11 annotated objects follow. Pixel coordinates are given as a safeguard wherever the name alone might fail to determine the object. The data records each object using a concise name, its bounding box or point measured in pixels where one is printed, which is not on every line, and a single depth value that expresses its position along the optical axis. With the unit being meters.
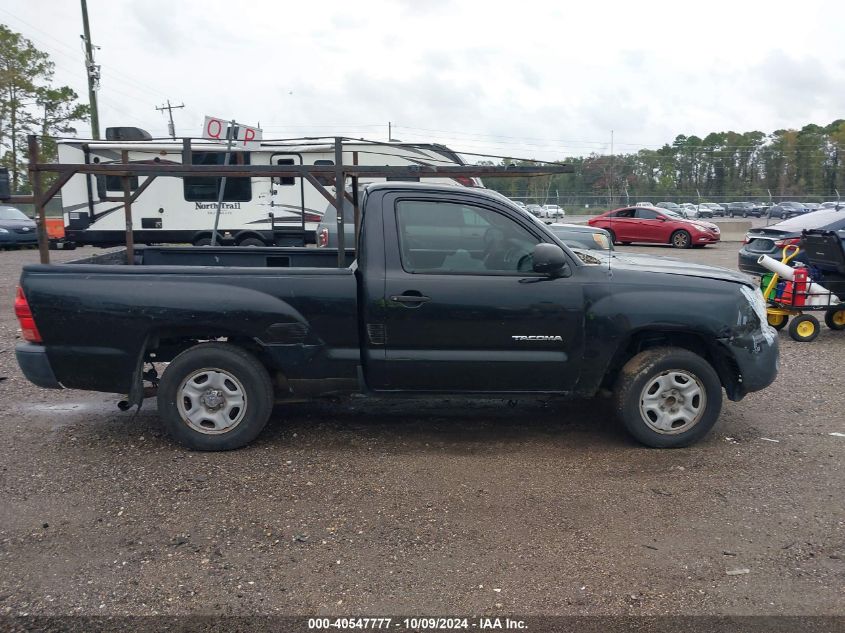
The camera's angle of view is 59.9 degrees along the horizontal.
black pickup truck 4.98
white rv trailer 17.44
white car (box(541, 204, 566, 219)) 30.83
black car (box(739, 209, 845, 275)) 10.65
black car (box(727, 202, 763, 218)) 48.65
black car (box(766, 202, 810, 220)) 41.25
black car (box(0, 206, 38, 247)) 23.23
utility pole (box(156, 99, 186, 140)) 52.71
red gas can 9.17
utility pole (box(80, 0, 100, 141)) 30.33
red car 24.84
